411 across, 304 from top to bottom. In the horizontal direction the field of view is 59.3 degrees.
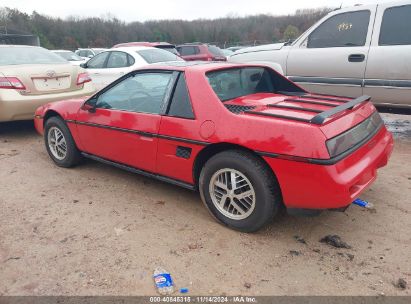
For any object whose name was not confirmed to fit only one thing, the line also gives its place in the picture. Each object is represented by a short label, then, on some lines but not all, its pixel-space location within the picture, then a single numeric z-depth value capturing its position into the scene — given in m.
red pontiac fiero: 2.47
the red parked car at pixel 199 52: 13.97
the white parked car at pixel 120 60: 7.83
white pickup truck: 4.81
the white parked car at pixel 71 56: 14.80
